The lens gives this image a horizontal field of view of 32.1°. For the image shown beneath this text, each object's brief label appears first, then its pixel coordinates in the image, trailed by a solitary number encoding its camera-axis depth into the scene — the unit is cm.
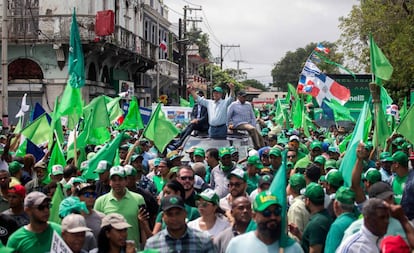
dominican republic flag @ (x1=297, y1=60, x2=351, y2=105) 1859
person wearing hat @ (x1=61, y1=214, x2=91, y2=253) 536
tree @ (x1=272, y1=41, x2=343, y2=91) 13362
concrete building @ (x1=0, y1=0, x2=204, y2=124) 3122
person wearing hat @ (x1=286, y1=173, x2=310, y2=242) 639
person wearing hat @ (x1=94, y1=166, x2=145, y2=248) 678
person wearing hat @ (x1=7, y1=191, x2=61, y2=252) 554
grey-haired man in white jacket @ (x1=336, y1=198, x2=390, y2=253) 490
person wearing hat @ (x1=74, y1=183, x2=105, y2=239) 647
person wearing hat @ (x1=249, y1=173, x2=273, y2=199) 702
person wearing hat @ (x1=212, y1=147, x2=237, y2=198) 865
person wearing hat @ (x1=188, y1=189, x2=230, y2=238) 601
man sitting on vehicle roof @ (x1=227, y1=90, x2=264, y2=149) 1229
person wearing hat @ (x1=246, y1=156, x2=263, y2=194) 844
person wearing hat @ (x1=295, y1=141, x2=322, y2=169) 1054
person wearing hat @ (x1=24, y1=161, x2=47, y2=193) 905
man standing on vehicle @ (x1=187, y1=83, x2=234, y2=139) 1176
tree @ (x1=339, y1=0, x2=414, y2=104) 2705
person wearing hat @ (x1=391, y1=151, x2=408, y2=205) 806
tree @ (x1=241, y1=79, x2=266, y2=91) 15488
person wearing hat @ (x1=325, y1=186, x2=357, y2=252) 543
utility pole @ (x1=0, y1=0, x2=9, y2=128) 2100
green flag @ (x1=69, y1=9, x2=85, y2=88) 1200
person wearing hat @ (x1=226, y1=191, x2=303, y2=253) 471
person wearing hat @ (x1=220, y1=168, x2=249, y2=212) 676
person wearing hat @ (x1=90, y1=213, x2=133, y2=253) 532
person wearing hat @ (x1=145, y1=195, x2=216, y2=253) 517
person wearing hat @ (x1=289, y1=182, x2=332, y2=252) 573
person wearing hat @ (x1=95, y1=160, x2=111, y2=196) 791
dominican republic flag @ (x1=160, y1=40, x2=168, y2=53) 4450
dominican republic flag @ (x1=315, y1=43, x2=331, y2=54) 2123
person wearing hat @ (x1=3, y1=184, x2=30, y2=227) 647
